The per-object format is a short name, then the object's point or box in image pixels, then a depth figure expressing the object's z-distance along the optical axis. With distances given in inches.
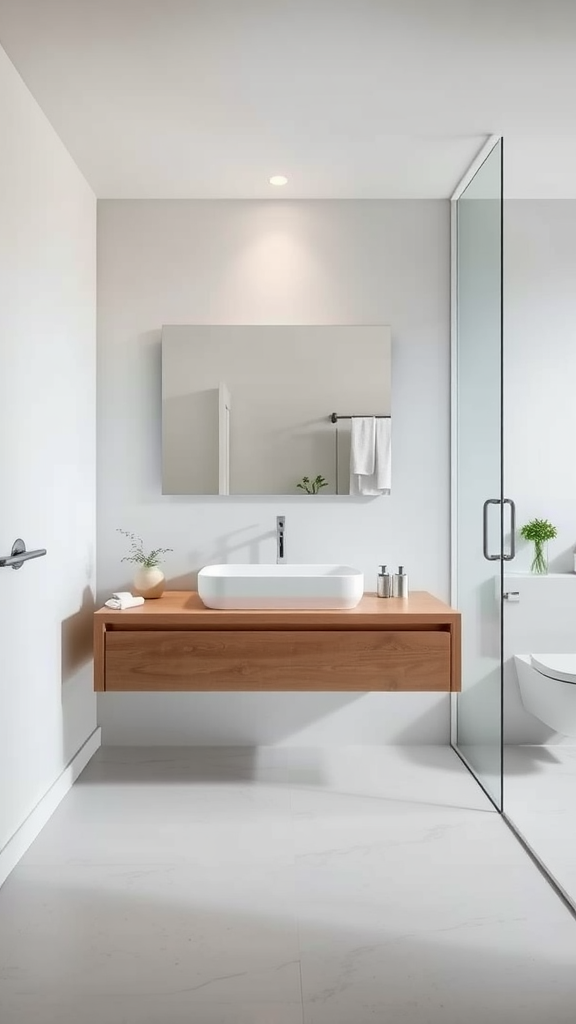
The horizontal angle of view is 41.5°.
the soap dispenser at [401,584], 127.9
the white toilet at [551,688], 121.6
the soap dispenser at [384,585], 128.0
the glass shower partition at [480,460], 110.7
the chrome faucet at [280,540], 135.3
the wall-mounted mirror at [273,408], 134.6
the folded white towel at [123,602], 115.3
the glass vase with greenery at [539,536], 137.2
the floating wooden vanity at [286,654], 112.0
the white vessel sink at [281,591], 112.3
